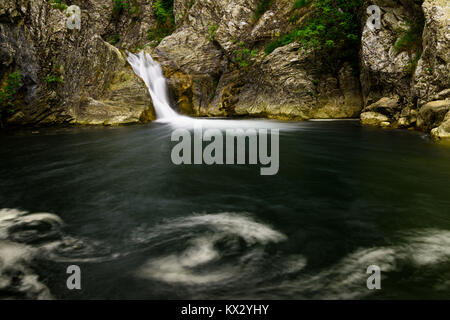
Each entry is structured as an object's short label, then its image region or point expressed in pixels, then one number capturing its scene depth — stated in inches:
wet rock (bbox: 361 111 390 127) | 362.6
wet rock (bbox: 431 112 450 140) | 238.5
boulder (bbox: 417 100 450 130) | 261.6
